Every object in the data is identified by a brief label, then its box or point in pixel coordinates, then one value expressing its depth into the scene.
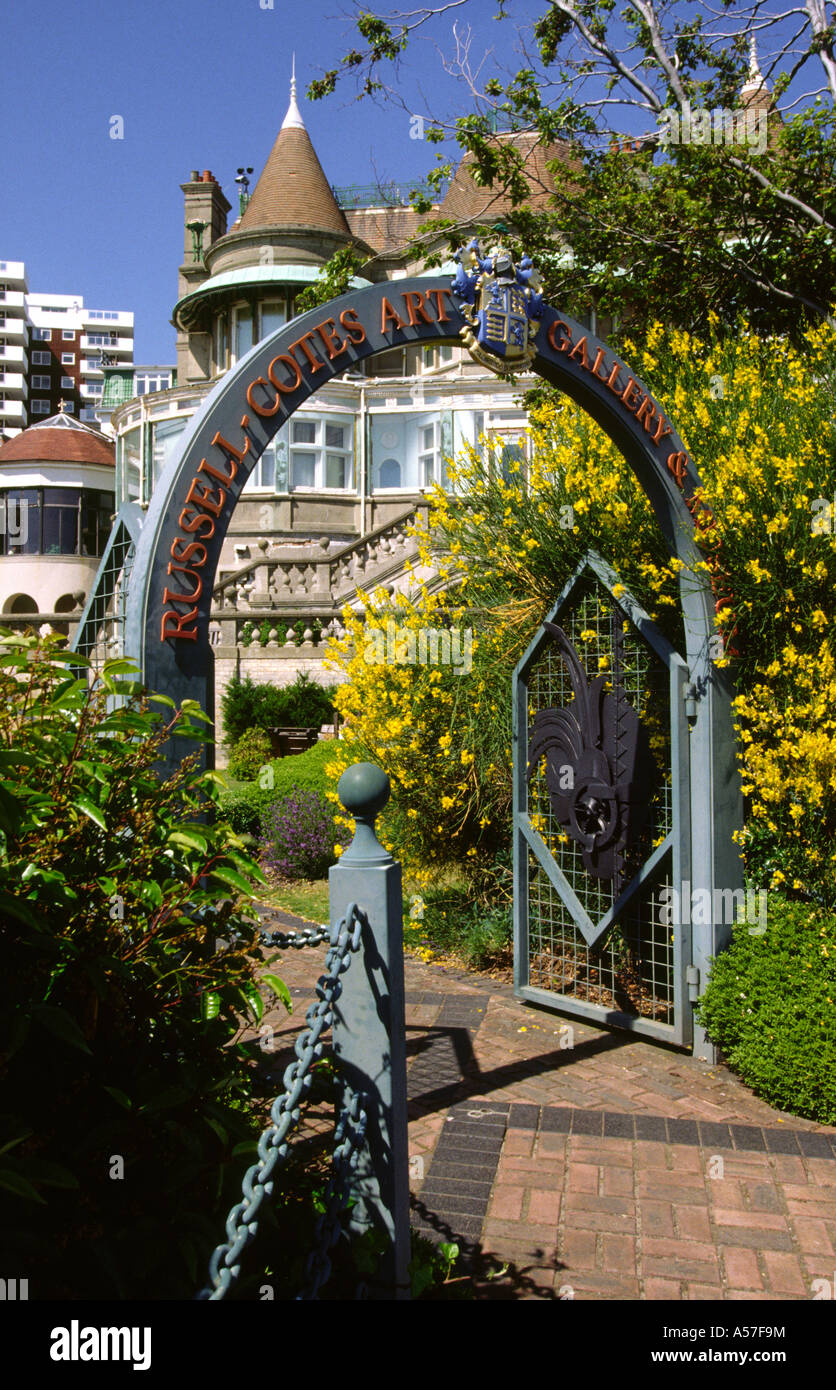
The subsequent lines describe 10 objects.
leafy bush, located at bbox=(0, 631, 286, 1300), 1.99
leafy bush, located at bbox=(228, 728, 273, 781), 15.86
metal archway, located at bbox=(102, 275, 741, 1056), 3.74
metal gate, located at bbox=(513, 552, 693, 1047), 5.93
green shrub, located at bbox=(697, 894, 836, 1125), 4.89
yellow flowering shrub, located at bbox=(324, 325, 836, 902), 5.71
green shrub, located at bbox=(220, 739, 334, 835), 12.05
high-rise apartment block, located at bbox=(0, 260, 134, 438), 79.12
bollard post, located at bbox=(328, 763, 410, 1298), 2.92
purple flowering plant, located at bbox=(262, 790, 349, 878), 11.34
